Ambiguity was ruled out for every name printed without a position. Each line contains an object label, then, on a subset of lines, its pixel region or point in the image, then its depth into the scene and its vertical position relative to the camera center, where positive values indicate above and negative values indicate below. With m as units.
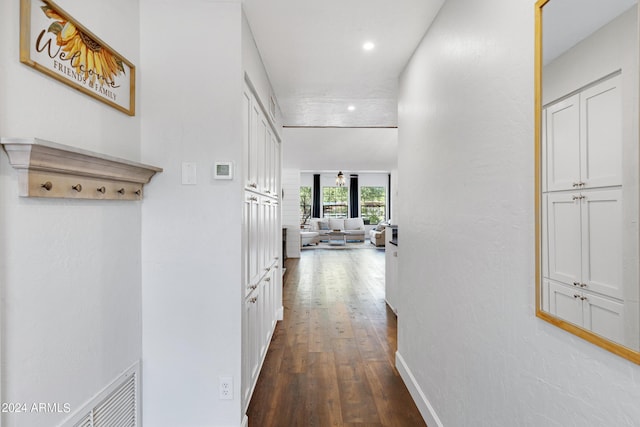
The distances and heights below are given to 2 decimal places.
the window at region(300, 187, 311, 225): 12.53 +0.49
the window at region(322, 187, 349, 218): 12.85 +0.50
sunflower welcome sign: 1.11 +0.62
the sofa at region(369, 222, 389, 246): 10.59 -0.66
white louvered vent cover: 1.36 -0.85
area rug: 10.66 -1.02
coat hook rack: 1.04 +0.16
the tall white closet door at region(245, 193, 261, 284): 2.10 -0.16
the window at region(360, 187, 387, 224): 12.92 +0.45
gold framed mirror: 0.73 +0.11
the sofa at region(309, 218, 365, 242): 11.64 -0.40
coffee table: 11.50 -0.78
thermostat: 1.78 +0.24
